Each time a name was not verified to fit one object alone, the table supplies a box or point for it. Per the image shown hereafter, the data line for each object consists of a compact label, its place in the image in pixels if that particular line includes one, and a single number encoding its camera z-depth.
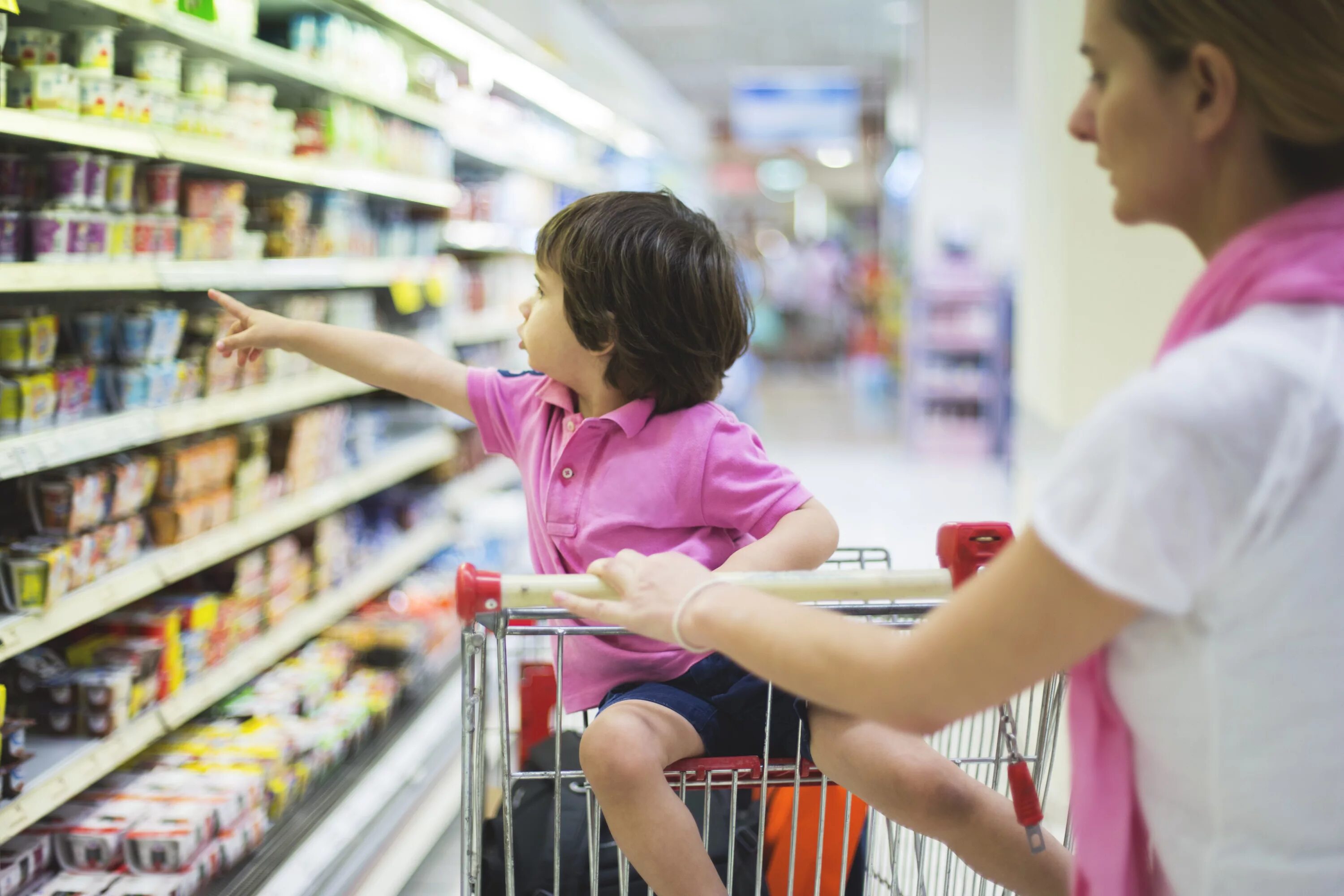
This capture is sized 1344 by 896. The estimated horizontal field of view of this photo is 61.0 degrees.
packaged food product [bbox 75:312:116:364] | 2.29
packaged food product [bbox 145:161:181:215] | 2.38
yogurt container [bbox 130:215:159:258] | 2.26
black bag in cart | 1.92
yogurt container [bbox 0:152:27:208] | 2.00
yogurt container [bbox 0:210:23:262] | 1.94
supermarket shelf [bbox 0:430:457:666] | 1.97
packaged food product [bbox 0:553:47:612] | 1.96
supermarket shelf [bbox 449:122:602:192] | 4.12
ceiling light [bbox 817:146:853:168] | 19.20
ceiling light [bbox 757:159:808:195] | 25.73
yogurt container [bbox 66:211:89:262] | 2.07
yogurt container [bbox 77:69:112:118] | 2.06
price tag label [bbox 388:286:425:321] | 3.50
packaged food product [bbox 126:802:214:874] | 2.20
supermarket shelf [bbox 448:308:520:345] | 4.28
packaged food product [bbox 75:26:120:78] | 2.09
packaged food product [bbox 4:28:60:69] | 2.01
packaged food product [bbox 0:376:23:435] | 1.98
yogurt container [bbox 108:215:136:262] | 2.19
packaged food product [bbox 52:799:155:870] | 2.16
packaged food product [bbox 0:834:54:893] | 2.05
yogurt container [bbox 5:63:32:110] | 1.97
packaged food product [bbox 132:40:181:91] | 2.29
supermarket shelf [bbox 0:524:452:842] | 1.97
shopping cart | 1.30
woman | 0.87
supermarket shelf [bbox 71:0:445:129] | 2.16
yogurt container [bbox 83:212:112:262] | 2.13
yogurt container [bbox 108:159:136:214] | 2.23
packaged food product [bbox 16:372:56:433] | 2.00
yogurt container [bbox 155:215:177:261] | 2.32
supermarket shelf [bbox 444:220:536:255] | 4.22
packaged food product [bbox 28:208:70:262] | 2.01
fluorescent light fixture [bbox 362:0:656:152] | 3.32
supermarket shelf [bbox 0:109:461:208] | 1.90
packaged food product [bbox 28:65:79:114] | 1.97
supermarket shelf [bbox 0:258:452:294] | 1.93
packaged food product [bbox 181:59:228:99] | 2.47
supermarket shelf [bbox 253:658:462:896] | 2.51
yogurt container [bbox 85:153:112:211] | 2.16
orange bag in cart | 1.93
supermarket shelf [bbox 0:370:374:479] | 1.89
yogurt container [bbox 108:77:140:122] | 2.13
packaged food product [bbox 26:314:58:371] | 2.07
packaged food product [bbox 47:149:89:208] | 2.11
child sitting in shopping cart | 1.66
